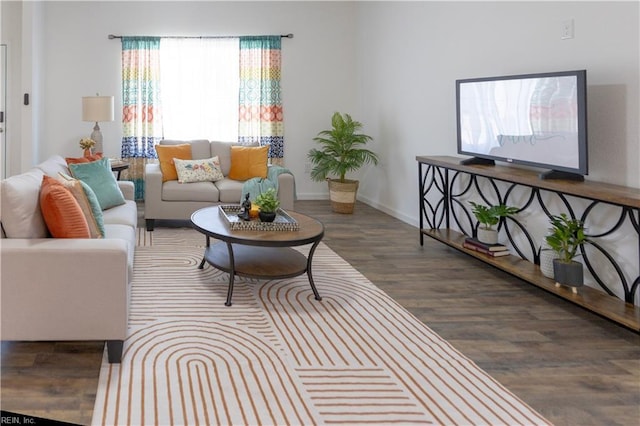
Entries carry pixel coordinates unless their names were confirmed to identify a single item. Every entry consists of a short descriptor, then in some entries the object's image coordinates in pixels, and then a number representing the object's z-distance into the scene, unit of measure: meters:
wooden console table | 2.72
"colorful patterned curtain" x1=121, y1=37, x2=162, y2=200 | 7.00
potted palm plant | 6.39
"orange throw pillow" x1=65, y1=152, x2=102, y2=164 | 4.13
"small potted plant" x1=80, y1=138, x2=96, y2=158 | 5.53
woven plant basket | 6.34
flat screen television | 3.06
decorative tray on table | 3.33
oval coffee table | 3.10
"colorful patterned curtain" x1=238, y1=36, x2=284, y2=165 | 7.24
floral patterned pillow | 5.43
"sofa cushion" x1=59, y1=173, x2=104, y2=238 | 2.73
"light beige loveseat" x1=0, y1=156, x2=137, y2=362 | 2.18
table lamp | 5.90
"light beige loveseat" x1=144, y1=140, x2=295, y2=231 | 5.23
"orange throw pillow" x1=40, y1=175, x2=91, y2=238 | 2.39
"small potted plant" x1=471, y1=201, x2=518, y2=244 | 3.71
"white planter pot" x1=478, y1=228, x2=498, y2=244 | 3.82
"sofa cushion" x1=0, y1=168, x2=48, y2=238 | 2.29
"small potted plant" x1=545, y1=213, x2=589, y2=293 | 2.97
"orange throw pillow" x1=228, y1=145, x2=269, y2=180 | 5.68
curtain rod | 7.31
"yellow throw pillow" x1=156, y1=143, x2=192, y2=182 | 5.49
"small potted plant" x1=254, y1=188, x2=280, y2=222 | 3.47
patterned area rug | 1.91
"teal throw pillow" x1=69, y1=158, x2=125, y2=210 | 3.93
